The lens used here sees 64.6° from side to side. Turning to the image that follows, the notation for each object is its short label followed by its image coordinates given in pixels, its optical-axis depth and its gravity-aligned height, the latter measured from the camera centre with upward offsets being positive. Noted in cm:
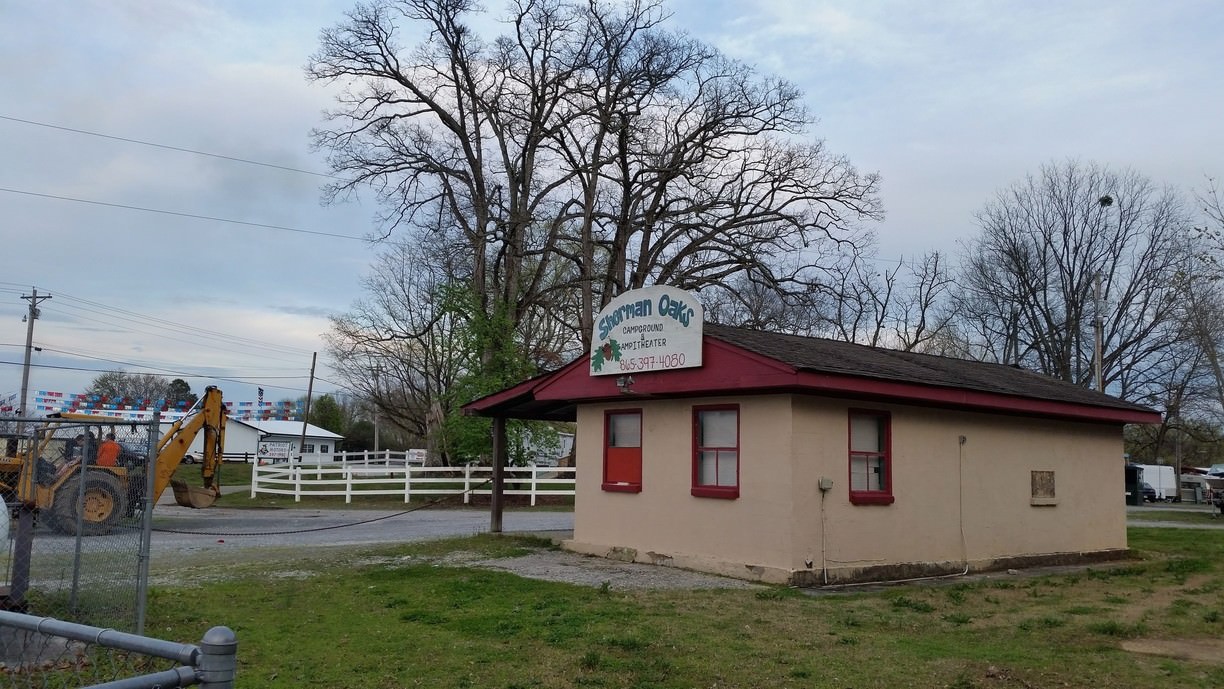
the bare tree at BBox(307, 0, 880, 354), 3391 +1036
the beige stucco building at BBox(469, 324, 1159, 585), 1281 -10
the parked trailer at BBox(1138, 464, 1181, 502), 5191 -87
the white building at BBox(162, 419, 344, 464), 7456 +78
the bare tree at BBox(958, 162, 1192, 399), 4444 +755
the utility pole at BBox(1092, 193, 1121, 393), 3378 +470
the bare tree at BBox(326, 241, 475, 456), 3542 +419
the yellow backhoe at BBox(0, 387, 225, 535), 1312 -55
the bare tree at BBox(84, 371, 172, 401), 8506 +539
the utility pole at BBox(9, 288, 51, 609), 841 -93
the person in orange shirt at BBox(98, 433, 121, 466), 1934 -20
